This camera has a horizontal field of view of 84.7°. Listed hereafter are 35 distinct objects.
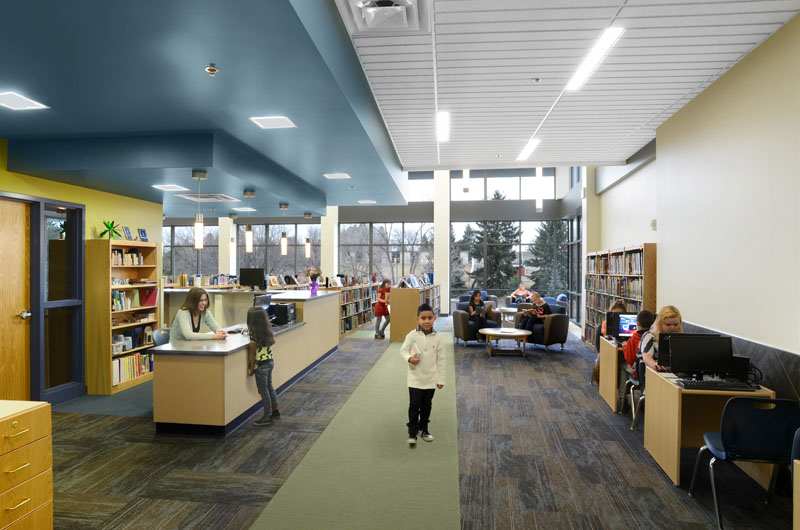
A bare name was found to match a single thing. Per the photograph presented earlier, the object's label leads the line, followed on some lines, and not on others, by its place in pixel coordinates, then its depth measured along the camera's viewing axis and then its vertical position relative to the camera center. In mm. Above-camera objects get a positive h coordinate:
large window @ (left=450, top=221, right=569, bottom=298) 15203 +237
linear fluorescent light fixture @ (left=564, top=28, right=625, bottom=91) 3799 +1967
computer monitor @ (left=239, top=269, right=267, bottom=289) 9438 -294
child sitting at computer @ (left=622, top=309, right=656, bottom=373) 5055 -867
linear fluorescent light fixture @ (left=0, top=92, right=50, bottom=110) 3923 +1511
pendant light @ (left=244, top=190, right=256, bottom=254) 8180 +511
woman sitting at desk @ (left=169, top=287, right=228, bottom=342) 5043 -650
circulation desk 4520 -1270
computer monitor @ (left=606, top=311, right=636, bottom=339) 5836 -825
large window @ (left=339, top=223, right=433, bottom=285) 16422 +548
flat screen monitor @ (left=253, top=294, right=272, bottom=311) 5773 -488
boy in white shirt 4367 -1048
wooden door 5188 -389
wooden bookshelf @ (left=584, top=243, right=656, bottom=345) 6691 -323
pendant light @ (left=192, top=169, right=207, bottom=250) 5852 +439
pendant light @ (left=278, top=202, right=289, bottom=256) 9345 +566
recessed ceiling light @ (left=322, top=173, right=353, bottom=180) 7683 +1561
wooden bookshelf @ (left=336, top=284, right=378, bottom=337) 11120 -1150
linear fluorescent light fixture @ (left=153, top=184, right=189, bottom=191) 6567 +1185
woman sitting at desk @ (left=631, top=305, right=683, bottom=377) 4504 -683
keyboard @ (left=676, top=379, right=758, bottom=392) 3541 -1001
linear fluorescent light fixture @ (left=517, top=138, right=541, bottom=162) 6953 +1911
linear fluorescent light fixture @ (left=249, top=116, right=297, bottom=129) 4707 +1562
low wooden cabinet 2379 -1139
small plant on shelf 6527 +529
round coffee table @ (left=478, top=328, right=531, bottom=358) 8508 -1391
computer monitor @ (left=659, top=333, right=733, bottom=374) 3816 -799
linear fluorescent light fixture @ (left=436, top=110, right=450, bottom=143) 5742 +1923
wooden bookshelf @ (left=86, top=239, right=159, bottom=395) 6184 -662
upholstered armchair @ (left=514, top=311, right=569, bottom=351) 9117 -1372
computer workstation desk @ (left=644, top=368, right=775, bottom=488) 3496 -1412
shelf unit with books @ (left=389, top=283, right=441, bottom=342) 10250 -1086
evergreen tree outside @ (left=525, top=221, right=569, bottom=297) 15086 +111
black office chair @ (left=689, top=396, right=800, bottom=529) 2998 -1159
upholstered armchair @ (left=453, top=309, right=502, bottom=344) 9625 -1414
